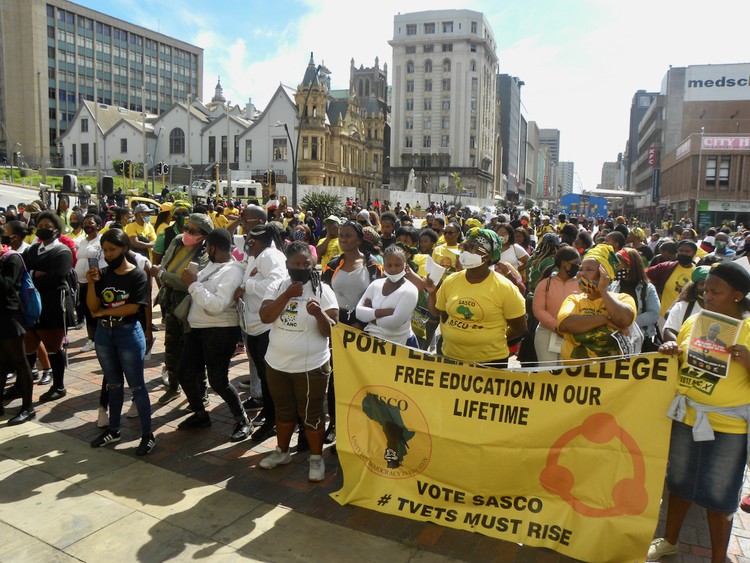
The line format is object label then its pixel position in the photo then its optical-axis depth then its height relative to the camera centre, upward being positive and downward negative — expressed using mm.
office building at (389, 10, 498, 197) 97688 +18626
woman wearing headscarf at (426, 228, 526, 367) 4562 -686
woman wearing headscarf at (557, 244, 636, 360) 4297 -675
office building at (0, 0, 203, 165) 83500 +21790
